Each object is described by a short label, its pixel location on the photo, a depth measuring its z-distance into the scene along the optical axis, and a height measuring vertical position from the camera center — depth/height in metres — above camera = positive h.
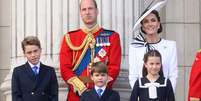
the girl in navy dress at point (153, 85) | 16.05 -0.56
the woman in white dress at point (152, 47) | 16.87 -0.20
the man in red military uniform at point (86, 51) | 17.00 -0.22
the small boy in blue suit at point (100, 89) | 16.00 -0.61
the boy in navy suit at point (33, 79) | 16.69 -0.52
